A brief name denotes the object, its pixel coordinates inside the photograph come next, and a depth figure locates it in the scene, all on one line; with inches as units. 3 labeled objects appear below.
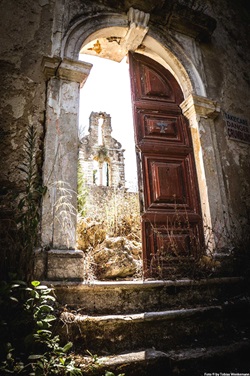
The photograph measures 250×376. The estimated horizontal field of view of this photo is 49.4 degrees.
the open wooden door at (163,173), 141.9
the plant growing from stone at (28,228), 90.7
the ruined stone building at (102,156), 843.4
